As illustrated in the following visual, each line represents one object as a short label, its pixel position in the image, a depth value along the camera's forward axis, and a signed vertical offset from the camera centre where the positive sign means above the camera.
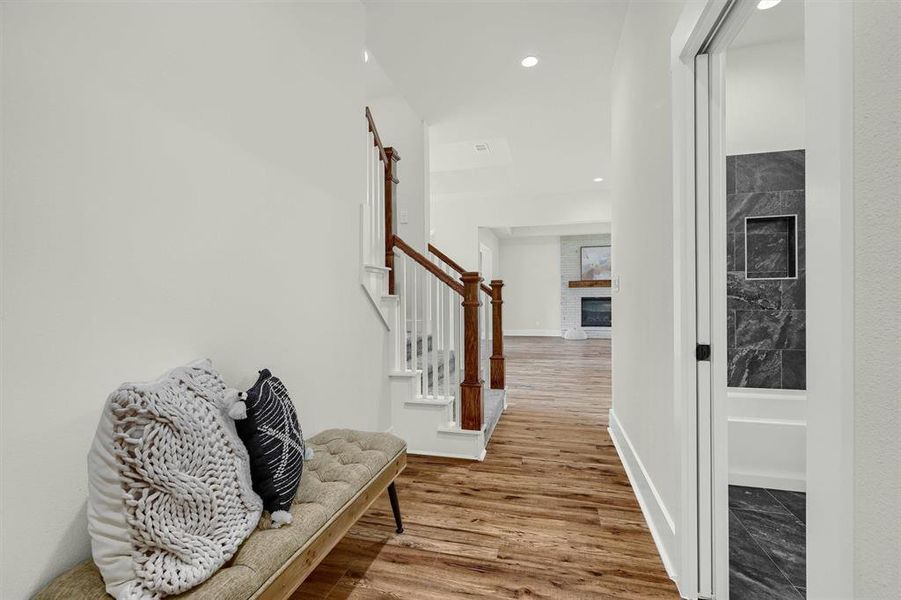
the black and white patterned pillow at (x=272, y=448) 1.21 -0.48
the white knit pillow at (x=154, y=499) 0.88 -0.46
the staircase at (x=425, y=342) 2.73 -0.31
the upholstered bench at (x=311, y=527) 0.92 -0.66
